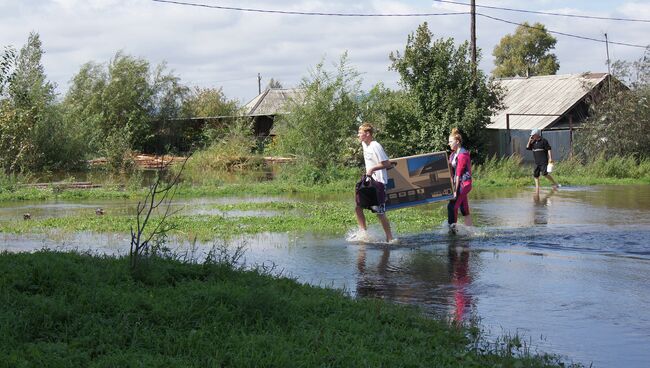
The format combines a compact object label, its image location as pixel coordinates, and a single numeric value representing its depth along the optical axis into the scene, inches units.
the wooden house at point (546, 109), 1456.7
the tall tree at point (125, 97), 2016.5
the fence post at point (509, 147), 1440.2
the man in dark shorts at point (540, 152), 889.5
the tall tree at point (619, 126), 1204.5
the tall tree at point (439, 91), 1139.9
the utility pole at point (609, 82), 1240.6
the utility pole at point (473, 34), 1177.0
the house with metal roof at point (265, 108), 2375.7
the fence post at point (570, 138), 1233.5
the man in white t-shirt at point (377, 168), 501.7
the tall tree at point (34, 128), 1259.2
